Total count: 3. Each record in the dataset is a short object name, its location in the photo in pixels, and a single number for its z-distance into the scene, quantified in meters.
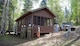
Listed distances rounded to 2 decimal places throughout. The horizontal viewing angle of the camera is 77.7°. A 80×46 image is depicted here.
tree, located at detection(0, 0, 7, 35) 6.12
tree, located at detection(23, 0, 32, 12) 14.79
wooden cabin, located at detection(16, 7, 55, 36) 6.42
